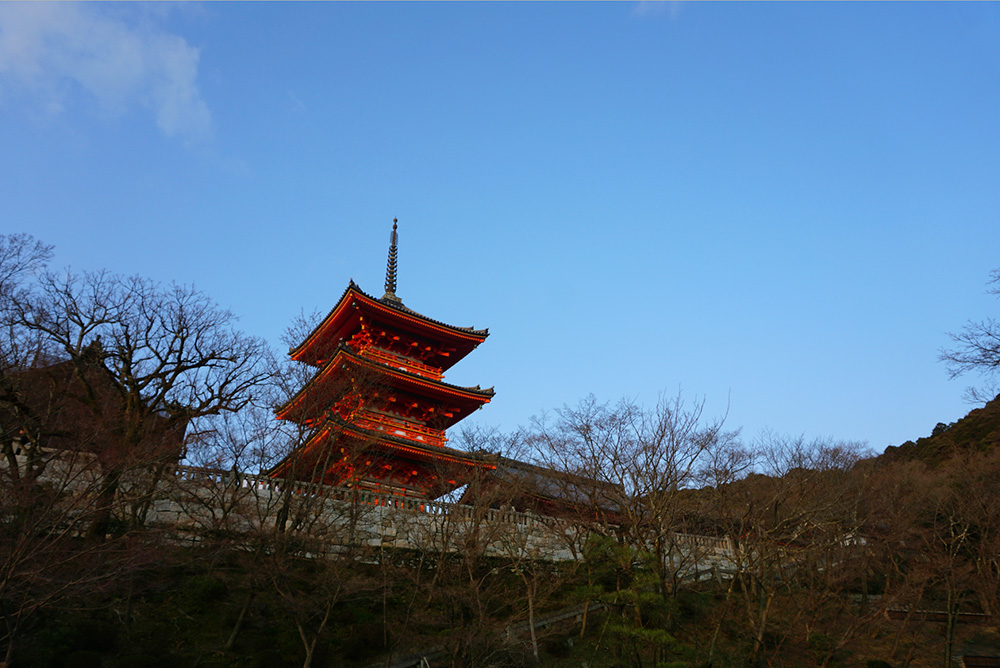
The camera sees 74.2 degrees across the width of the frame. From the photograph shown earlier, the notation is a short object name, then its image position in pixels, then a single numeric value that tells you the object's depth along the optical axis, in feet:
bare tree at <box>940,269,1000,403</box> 38.47
